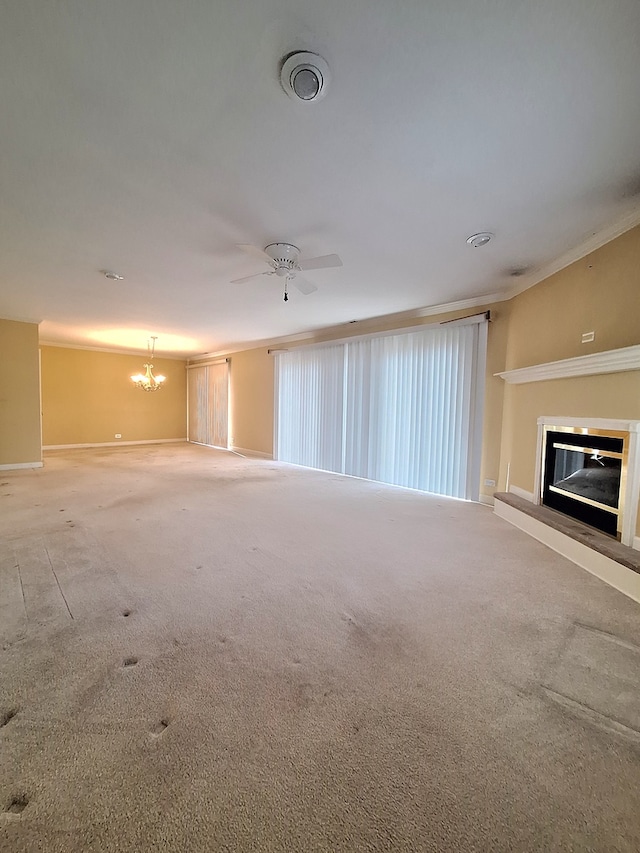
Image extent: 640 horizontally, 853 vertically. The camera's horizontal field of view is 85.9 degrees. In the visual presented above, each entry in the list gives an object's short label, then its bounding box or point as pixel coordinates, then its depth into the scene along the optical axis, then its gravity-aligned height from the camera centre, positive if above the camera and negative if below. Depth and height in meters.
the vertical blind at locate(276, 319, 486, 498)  4.62 +0.07
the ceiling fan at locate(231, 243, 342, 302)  2.71 +1.27
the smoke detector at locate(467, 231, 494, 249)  2.79 +1.44
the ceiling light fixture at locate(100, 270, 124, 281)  3.70 +1.43
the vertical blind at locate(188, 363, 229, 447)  8.98 +0.09
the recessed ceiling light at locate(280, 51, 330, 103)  1.39 +1.41
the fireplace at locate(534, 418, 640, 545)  2.53 -0.49
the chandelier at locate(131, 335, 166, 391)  8.10 +0.65
